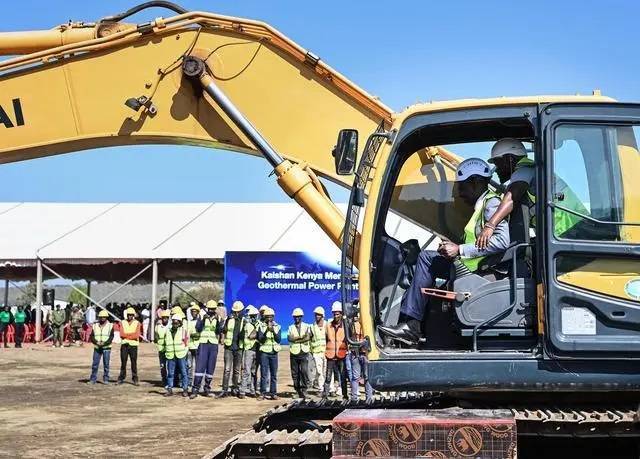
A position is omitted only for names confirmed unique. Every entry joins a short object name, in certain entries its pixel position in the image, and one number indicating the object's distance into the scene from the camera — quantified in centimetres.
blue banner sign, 3161
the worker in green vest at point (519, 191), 516
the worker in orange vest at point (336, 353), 1816
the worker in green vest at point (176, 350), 1925
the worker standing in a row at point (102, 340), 2106
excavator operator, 555
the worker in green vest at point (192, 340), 1961
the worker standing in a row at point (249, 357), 1902
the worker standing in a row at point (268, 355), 1888
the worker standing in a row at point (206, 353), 1922
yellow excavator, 506
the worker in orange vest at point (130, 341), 2102
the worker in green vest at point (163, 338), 1952
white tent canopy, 3366
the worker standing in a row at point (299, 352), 1836
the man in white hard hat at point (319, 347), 1867
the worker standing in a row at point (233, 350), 1906
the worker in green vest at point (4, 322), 3428
